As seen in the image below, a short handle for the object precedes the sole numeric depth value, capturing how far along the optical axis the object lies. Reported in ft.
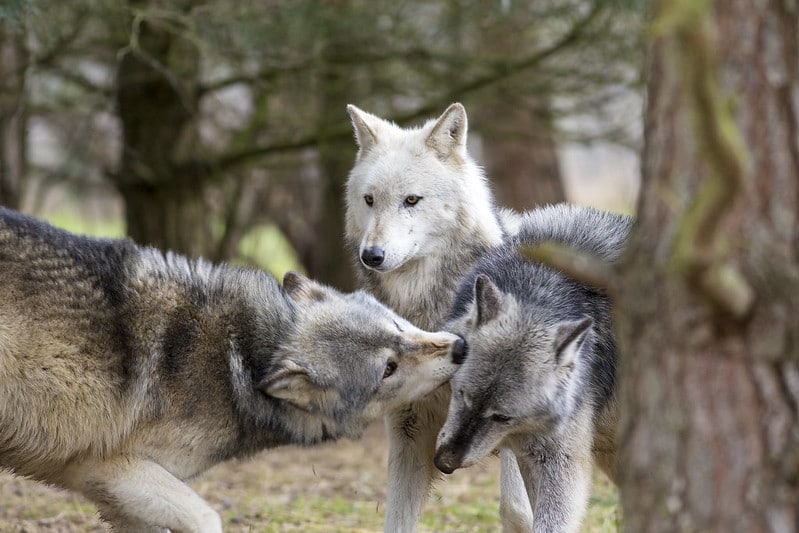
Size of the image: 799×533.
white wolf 36.27
